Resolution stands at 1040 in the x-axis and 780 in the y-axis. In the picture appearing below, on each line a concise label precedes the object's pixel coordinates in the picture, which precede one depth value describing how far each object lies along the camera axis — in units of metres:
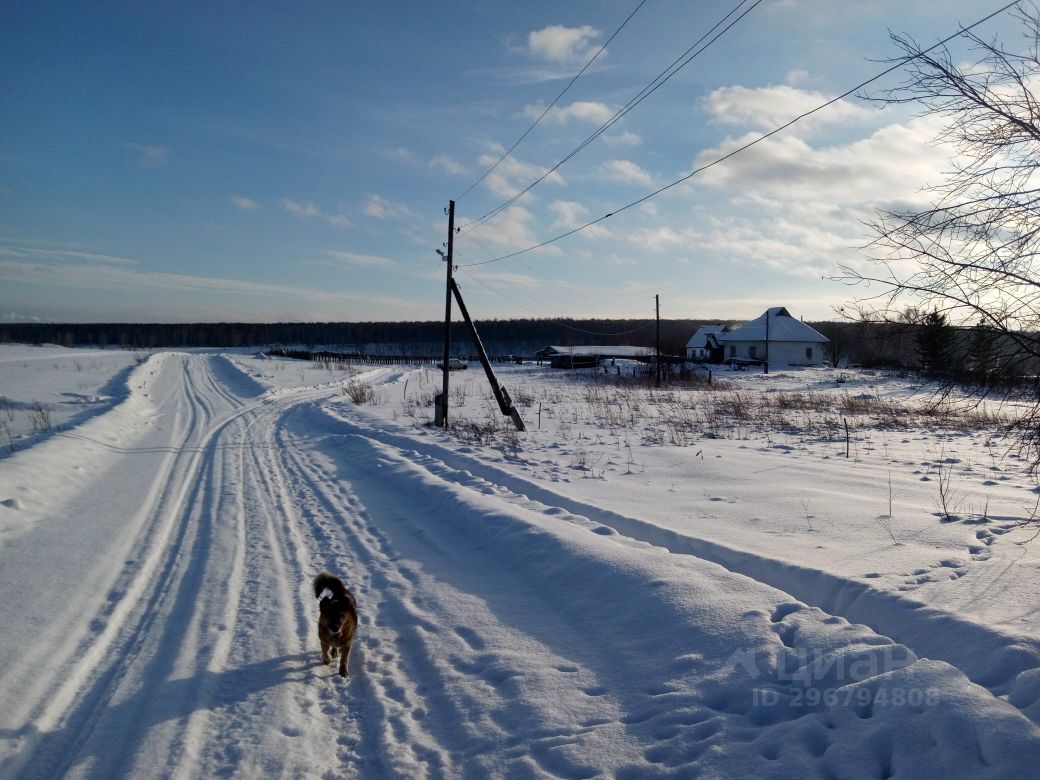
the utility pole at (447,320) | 17.25
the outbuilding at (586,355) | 64.06
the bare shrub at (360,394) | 23.65
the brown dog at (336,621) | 4.19
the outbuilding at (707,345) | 70.88
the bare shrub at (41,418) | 15.60
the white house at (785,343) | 64.25
